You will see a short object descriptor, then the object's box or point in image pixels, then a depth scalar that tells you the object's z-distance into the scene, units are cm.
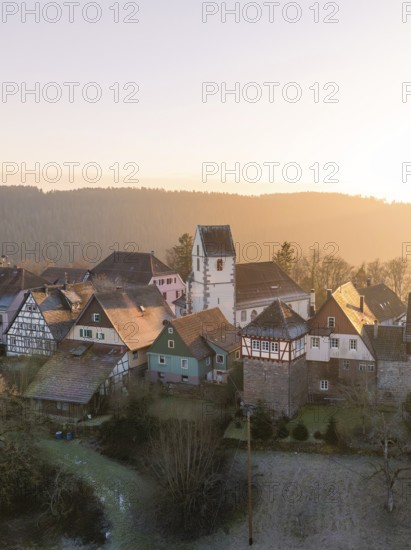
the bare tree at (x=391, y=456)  3472
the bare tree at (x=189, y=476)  3575
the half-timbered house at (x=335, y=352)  4469
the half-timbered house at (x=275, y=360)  4316
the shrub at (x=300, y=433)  4053
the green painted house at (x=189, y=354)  4906
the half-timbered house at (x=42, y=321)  5569
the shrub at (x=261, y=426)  4125
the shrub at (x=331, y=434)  4019
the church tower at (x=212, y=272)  6012
